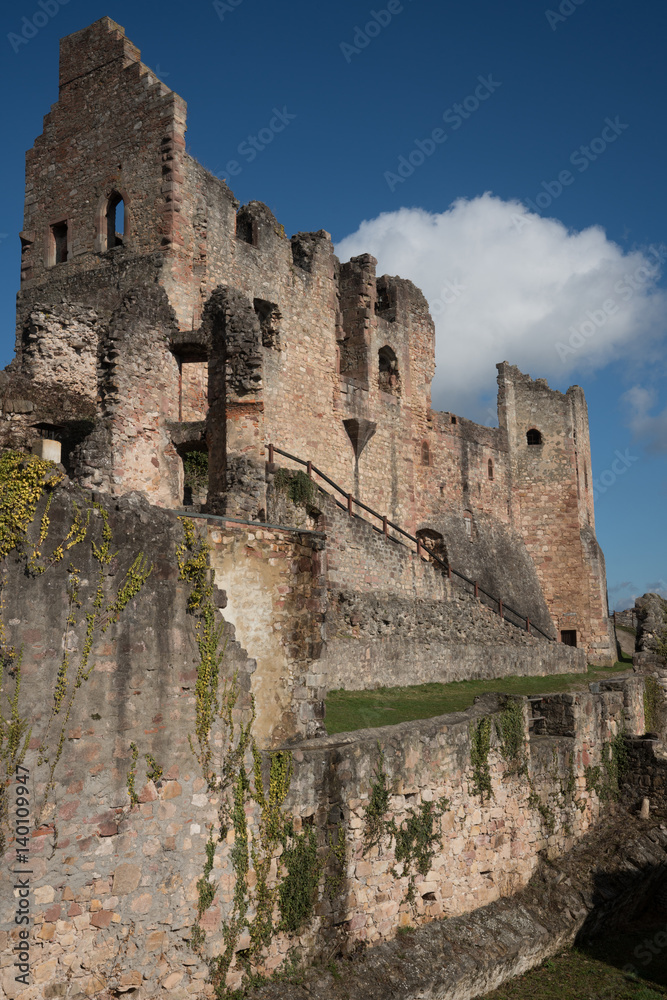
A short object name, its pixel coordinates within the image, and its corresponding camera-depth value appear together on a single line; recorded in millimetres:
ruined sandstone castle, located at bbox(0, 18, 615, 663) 16688
